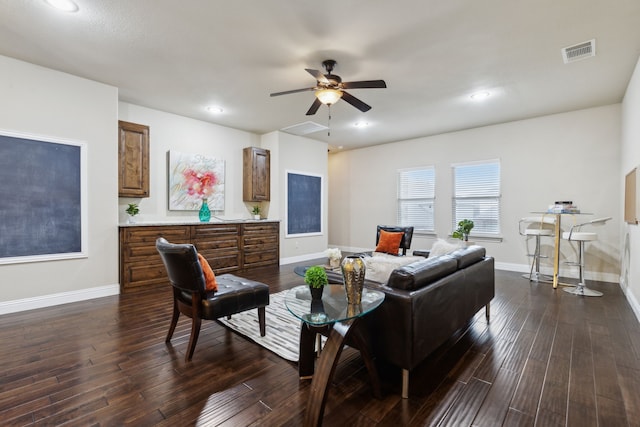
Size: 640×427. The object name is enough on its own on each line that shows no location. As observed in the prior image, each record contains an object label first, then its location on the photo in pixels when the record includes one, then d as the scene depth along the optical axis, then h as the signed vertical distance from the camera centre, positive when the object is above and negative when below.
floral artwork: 5.32 +0.47
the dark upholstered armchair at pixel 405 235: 5.50 -0.51
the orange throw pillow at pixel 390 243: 5.36 -0.63
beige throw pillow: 3.08 -0.42
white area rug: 2.52 -1.21
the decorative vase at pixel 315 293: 1.90 -0.56
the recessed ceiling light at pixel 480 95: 4.33 +1.72
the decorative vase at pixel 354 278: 1.83 -0.44
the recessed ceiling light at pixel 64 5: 2.44 +1.69
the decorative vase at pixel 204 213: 5.52 -0.13
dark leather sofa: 1.84 -0.70
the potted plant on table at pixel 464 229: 5.43 -0.38
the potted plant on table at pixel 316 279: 1.87 -0.46
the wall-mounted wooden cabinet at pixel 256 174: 6.26 +0.70
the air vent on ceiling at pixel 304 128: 5.98 +1.67
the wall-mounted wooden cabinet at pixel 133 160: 4.45 +0.71
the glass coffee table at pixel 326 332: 1.59 -0.77
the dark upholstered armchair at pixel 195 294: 2.28 -0.75
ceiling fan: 3.17 +1.34
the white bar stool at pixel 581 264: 4.09 -0.79
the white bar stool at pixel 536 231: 4.84 -0.36
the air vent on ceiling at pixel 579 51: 3.04 +1.71
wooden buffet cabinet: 4.28 -0.70
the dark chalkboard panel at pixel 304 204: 6.74 +0.08
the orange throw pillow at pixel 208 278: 2.46 -0.61
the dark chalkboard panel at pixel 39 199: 3.38 +0.06
